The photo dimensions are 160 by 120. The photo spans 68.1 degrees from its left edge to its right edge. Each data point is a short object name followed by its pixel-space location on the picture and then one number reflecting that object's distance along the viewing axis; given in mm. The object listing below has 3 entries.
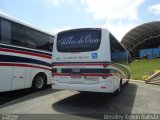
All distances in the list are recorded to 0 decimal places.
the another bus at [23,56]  4675
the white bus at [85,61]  4112
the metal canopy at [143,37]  30751
